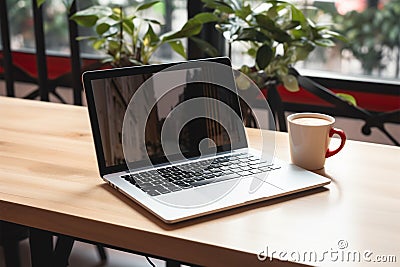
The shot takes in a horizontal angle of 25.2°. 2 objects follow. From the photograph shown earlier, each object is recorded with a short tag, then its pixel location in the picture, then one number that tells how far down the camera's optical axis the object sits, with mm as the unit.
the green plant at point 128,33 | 2115
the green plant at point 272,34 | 2053
